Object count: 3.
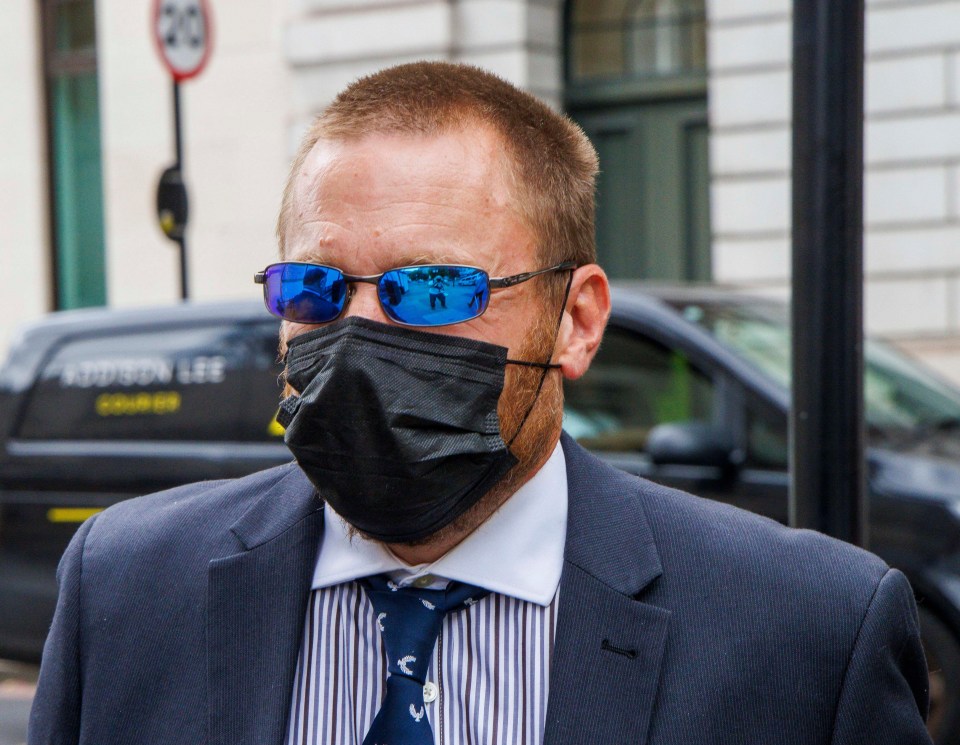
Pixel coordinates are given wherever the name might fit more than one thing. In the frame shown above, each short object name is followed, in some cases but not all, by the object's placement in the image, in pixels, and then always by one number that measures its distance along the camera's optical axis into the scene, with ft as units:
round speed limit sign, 30.68
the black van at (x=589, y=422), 16.15
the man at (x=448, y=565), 6.00
